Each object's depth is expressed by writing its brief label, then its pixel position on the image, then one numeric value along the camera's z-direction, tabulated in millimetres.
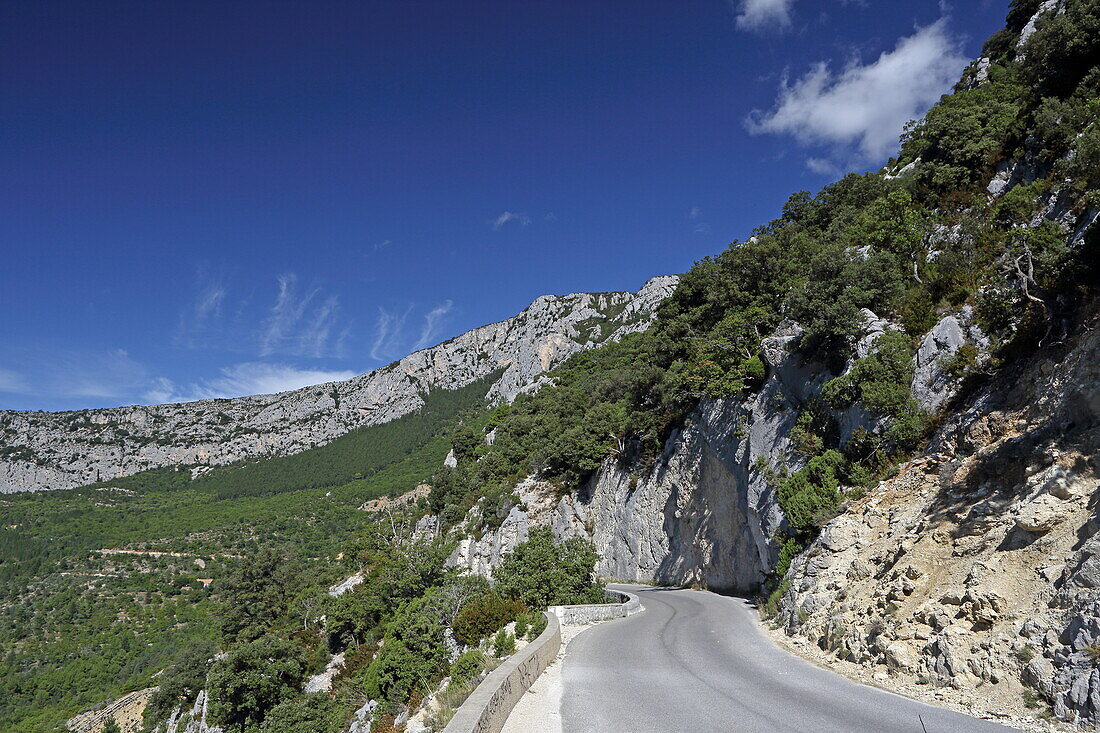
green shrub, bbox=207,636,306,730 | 31641
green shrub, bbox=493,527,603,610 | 22562
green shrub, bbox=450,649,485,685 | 11055
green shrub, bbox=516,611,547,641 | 14287
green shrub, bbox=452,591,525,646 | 17938
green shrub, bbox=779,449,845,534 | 17297
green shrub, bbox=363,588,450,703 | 19938
